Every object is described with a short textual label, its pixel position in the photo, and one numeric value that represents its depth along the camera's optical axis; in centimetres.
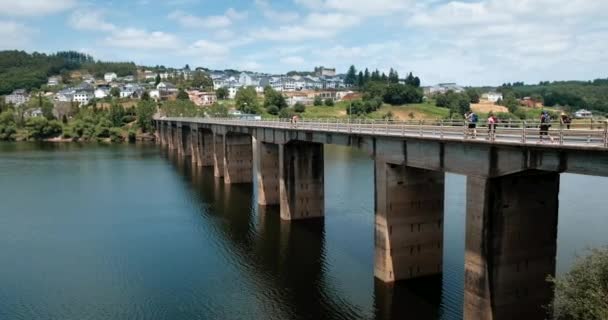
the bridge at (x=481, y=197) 2345
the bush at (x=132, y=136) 18375
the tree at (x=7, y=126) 17988
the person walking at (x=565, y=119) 2397
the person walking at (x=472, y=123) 2680
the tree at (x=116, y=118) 19549
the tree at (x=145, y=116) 18975
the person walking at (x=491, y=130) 2523
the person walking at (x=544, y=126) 2264
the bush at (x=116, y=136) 18088
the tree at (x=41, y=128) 18075
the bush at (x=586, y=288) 2088
